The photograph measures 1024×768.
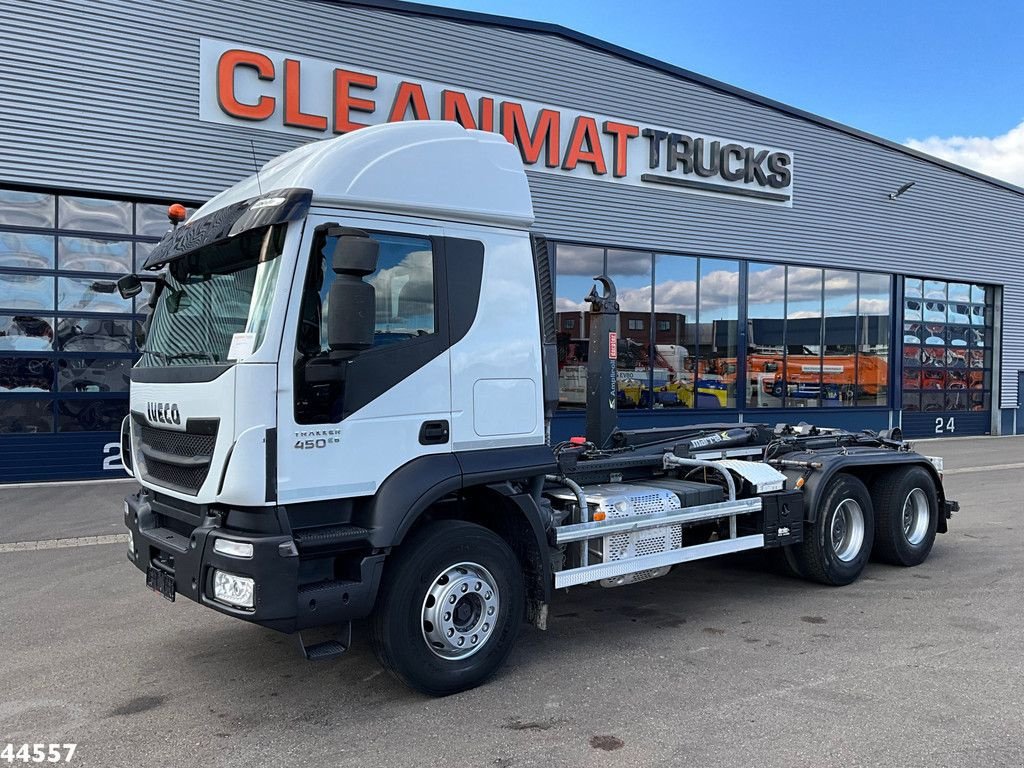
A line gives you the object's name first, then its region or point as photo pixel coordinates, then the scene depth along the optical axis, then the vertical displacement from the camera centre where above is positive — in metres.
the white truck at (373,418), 3.91 -0.21
